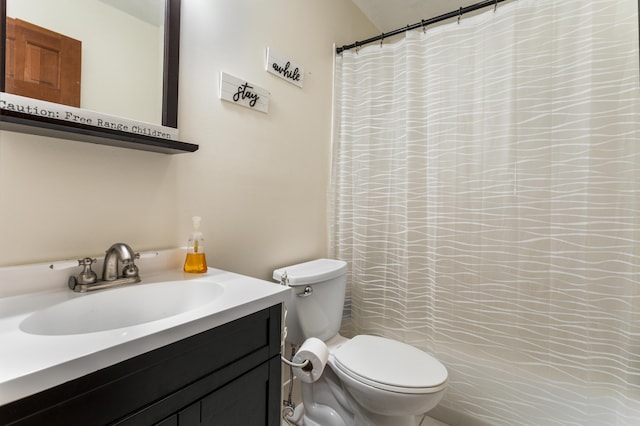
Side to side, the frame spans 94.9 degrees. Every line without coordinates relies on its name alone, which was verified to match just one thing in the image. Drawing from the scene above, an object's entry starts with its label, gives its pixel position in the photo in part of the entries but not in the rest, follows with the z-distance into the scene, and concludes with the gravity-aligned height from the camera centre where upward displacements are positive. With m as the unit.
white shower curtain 1.16 +0.04
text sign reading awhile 1.39 +0.72
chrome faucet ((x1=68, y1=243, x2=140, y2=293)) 0.80 -0.18
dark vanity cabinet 0.46 -0.35
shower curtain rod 1.37 +0.99
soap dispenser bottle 1.00 -0.16
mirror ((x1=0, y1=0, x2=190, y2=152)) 0.72 +0.44
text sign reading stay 1.20 +0.51
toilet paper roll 0.98 -0.49
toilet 1.08 -0.61
